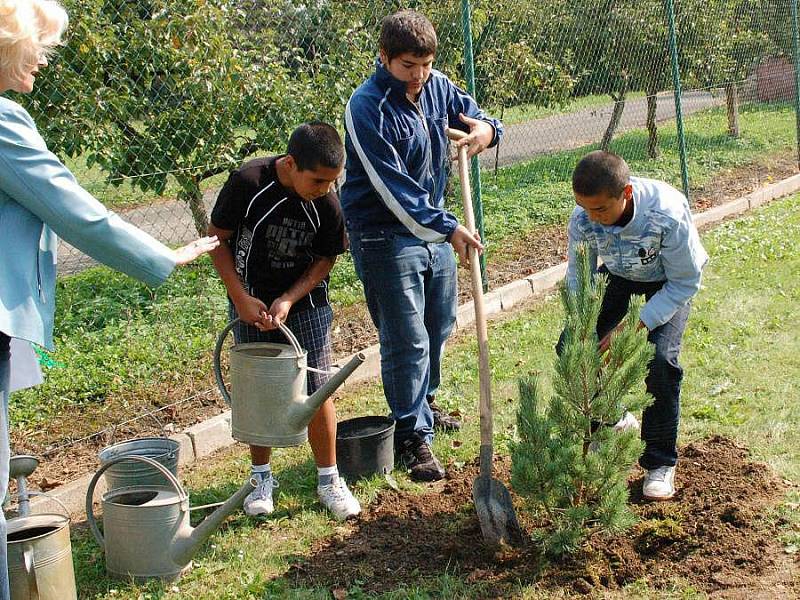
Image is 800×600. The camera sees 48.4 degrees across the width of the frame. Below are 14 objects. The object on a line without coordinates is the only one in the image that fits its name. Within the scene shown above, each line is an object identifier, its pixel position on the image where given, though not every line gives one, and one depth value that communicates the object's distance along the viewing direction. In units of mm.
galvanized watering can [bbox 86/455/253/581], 3230
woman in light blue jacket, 2297
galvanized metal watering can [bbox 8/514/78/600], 2869
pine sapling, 3088
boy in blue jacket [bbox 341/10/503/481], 3725
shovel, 3340
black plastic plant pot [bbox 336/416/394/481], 4043
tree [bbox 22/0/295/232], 5492
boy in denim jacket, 3402
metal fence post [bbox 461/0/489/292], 6293
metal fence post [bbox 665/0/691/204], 8812
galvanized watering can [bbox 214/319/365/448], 3439
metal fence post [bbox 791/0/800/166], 11562
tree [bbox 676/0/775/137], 11445
